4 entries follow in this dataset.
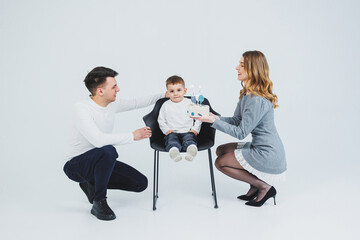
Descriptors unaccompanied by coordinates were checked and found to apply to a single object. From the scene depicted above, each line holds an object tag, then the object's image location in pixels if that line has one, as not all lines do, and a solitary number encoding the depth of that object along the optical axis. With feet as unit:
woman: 9.94
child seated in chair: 10.83
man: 9.71
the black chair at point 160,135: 10.33
